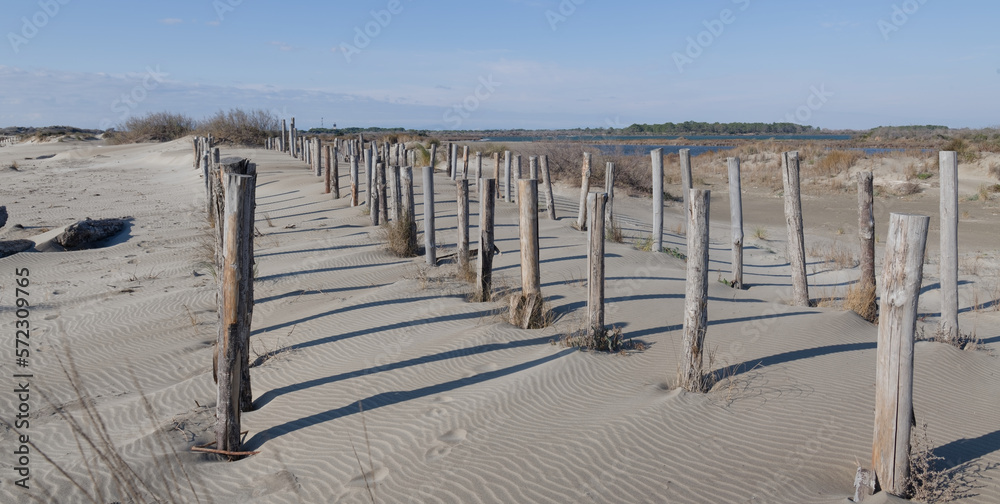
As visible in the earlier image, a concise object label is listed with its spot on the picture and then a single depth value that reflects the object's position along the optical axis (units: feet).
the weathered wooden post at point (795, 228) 24.49
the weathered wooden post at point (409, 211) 32.27
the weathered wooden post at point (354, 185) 48.75
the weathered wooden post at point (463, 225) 26.84
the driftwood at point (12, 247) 34.14
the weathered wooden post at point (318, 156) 67.10
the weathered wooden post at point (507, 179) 46.47
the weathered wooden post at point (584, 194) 38.93
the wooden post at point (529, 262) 20.43
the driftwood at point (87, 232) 38.04
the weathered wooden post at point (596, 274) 18.25
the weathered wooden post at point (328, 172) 54.70
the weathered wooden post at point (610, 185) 38.81
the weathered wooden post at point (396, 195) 34.30
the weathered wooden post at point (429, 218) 28.84
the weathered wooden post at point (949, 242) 20.67
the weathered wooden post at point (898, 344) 10.47
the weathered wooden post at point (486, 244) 23.16
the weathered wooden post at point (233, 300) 12.99
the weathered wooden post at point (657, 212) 34.81
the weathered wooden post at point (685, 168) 33.42
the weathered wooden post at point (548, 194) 45.01
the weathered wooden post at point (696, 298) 15.62
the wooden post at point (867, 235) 23.27
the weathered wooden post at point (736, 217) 27.61
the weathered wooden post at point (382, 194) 38.50
